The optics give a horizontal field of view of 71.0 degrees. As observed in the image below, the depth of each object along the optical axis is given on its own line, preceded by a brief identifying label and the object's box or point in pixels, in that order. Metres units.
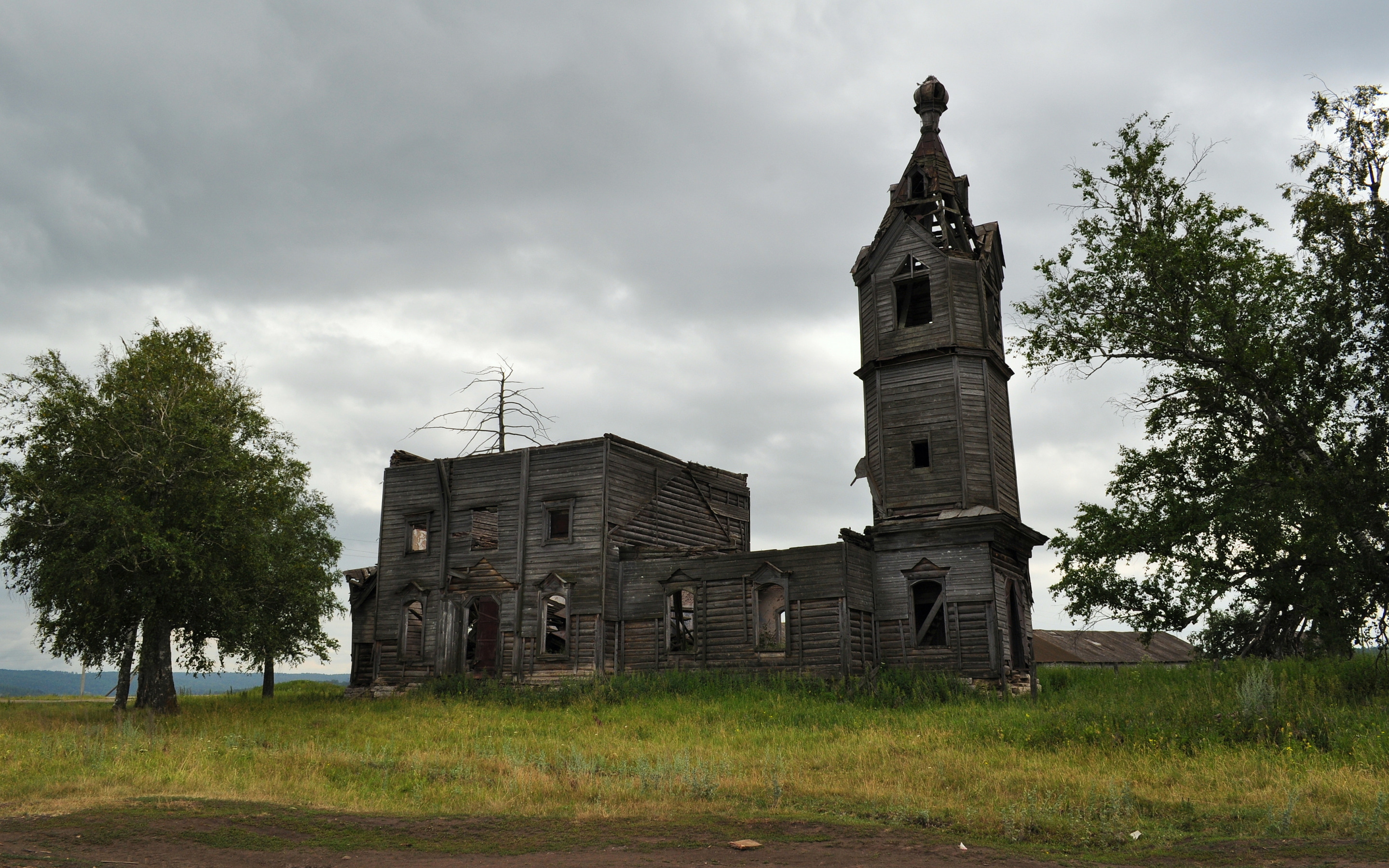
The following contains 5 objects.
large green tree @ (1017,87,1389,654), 21.14
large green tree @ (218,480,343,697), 27.11
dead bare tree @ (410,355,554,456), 39.23
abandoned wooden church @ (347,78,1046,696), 27.67
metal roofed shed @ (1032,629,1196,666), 45.97
